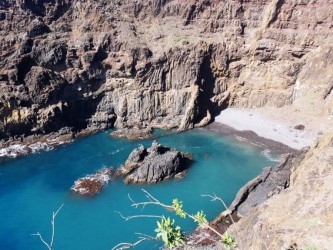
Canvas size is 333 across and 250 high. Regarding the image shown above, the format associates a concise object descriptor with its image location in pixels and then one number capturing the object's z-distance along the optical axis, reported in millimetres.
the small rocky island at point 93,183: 39312
